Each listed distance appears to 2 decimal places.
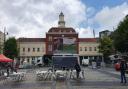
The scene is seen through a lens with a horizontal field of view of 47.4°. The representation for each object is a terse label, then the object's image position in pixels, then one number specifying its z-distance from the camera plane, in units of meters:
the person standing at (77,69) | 14.66
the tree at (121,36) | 27.37
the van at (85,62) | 43.70
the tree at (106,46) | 42.36
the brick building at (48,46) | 52.39
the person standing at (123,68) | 11.65
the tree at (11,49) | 40.52
